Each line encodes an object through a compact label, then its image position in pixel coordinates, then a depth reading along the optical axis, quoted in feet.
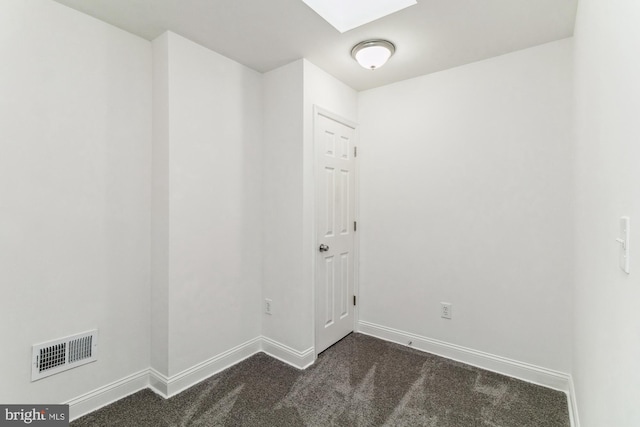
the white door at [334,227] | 8.82
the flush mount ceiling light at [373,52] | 7.16
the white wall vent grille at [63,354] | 5.68
